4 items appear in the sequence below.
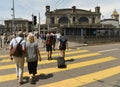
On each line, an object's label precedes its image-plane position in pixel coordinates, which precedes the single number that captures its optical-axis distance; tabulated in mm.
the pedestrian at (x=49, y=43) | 5301
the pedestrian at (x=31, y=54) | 3512
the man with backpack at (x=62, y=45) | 4995
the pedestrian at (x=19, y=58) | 3453
